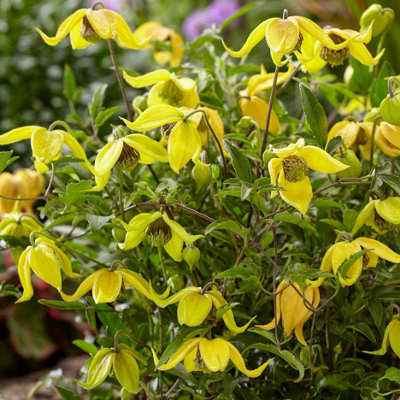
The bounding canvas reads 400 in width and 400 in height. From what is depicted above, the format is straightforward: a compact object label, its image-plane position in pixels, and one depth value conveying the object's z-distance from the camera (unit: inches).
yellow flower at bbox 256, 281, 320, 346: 37.8
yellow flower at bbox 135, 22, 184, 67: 46.3
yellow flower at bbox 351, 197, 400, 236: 37.4
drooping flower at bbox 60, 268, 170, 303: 37.7
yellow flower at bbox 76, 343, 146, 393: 38.3
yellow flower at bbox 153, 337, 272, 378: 36.9
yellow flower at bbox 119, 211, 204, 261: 37.0
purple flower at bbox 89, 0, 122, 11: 138.5
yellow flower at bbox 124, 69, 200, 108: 39.3
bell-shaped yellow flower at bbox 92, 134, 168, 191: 36.4
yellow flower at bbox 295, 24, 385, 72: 38.1
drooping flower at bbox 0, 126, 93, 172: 38.2
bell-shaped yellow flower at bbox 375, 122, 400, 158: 39.2
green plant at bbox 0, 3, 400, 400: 37.0
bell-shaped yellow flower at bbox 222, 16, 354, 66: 36.7
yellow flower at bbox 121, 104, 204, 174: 36.8
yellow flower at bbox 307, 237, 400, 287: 36.7
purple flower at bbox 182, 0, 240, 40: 140.1
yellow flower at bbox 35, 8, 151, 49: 38.8
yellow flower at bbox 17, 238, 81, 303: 37.9
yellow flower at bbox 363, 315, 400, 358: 38.4
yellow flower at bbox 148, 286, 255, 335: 37.0
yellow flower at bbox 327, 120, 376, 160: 39.9
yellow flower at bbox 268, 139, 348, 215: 36.1
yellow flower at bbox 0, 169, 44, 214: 44.0
